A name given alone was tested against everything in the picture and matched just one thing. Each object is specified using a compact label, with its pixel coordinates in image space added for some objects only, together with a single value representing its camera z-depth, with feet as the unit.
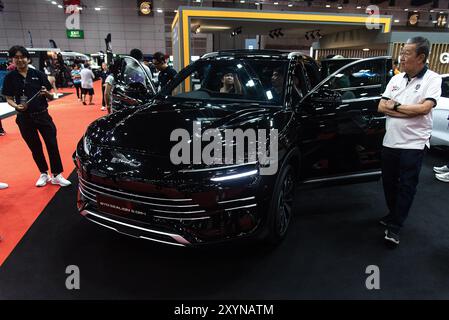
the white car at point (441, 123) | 14.78
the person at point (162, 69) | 17.63
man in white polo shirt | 7.43
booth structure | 25.30
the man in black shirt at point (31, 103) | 11.03
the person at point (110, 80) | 15.28
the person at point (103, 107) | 33.01
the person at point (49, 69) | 47.27
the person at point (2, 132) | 20.77
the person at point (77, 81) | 40.55
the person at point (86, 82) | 35.03
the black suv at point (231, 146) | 6.28
